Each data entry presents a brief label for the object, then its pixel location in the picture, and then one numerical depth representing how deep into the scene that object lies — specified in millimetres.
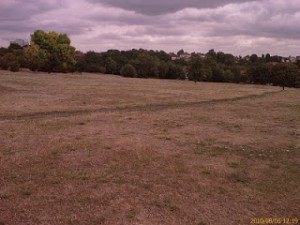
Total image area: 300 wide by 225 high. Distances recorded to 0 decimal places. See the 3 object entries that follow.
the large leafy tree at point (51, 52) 52808
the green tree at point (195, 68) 50661
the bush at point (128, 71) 62635
